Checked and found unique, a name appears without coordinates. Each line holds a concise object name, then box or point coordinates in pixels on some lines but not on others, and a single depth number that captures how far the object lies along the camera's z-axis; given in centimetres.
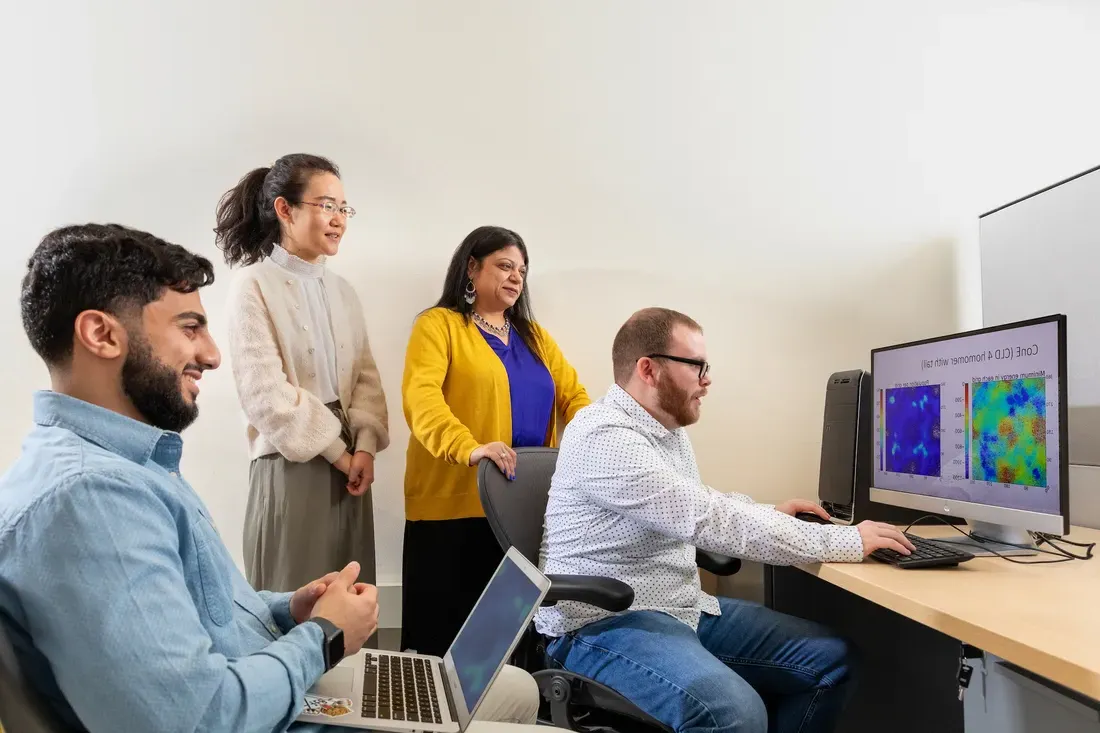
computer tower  223
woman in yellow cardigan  229
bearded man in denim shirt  81
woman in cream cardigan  208
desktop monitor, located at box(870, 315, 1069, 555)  153
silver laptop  107
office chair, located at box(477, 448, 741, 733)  154
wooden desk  98
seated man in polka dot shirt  150
